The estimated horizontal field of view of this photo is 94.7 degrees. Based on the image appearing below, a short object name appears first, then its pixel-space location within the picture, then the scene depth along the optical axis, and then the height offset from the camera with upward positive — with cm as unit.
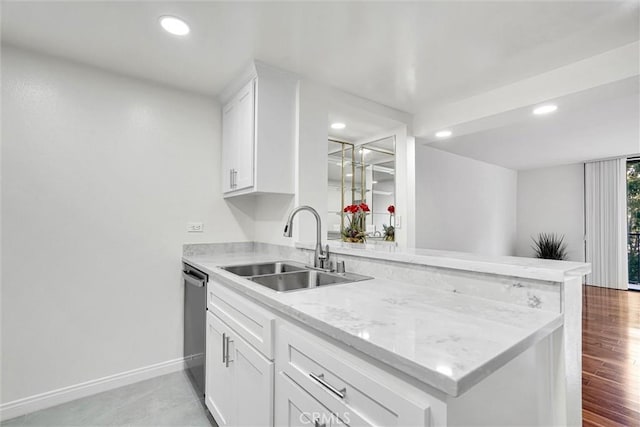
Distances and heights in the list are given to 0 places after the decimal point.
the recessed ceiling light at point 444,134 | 288 +86
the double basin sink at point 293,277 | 165 -35
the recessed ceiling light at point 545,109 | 217 +84
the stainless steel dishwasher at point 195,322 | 188 -73
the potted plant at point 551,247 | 593 -56
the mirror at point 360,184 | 359 +44
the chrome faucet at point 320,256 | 186 -24
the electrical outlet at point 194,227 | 246 -8
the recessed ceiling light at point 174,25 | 160 +107
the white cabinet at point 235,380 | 117 -76
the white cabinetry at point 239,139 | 214 +62
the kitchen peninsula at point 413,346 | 70 -36
